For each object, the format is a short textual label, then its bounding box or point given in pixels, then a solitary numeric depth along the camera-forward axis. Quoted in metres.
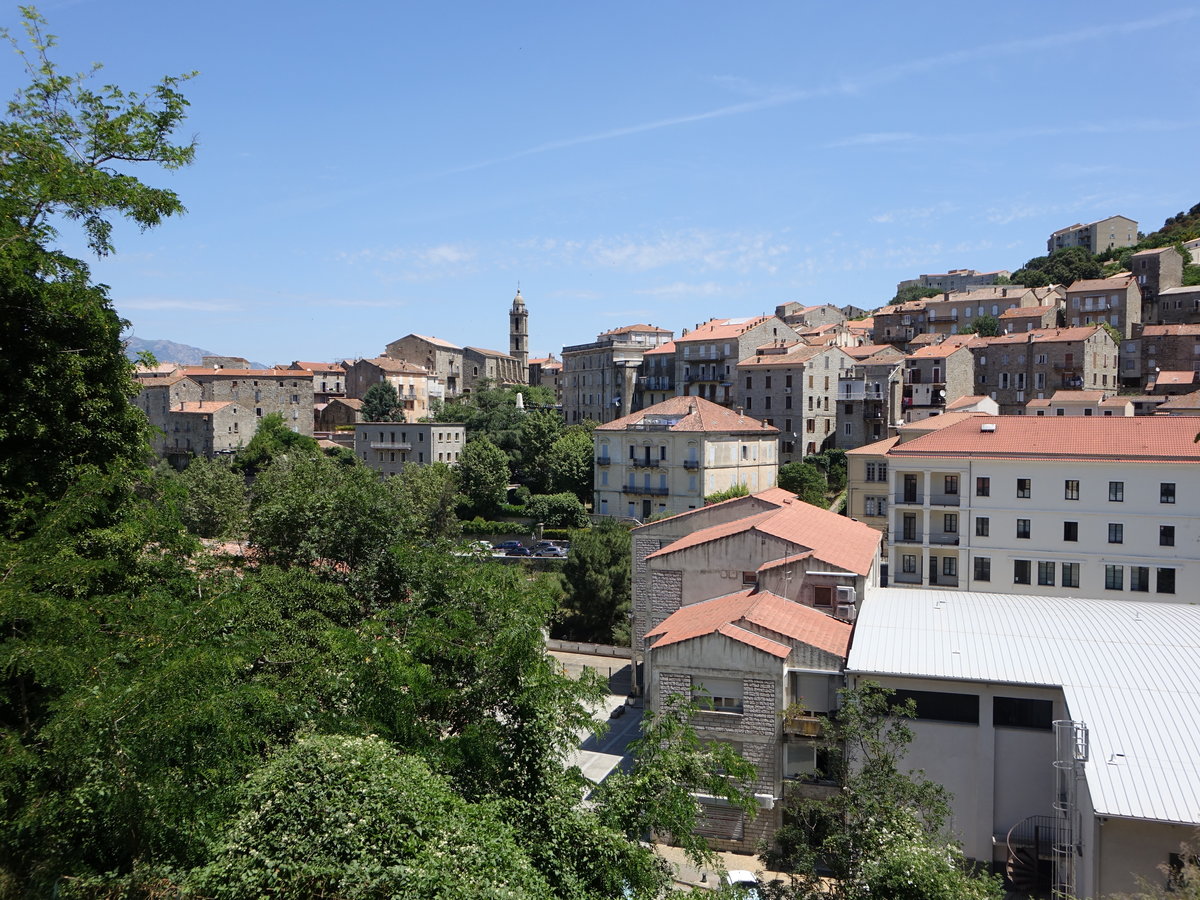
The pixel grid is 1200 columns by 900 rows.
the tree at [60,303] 13.33
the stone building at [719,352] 75.31
